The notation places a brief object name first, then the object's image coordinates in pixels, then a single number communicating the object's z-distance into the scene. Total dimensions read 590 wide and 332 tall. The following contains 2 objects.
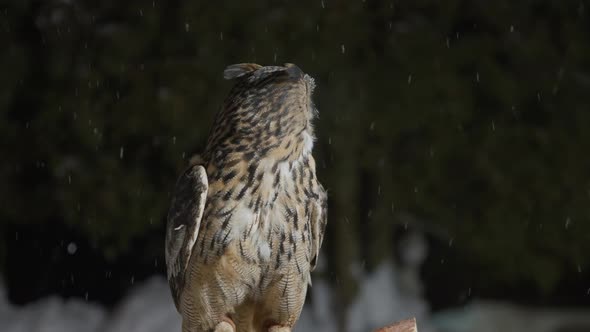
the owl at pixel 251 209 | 4.36
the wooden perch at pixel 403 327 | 4.52
